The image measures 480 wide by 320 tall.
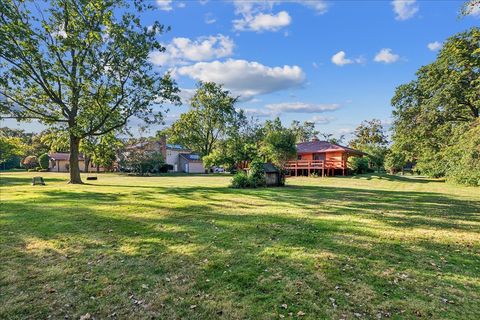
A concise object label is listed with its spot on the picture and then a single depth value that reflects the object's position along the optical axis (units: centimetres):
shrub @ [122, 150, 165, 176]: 3766
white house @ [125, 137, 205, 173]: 5039
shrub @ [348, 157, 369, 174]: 3141
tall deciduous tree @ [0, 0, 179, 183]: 1589
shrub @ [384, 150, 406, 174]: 3309
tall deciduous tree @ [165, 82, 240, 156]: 4378
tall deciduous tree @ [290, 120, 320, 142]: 6581
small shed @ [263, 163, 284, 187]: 1716
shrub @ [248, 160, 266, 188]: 1650
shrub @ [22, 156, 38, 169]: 5259
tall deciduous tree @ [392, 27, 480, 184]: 2023
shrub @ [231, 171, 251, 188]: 1641
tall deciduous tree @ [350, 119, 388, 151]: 5603
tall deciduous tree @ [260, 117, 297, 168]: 2512
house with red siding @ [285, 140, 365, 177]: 3020
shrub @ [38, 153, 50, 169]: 4931
